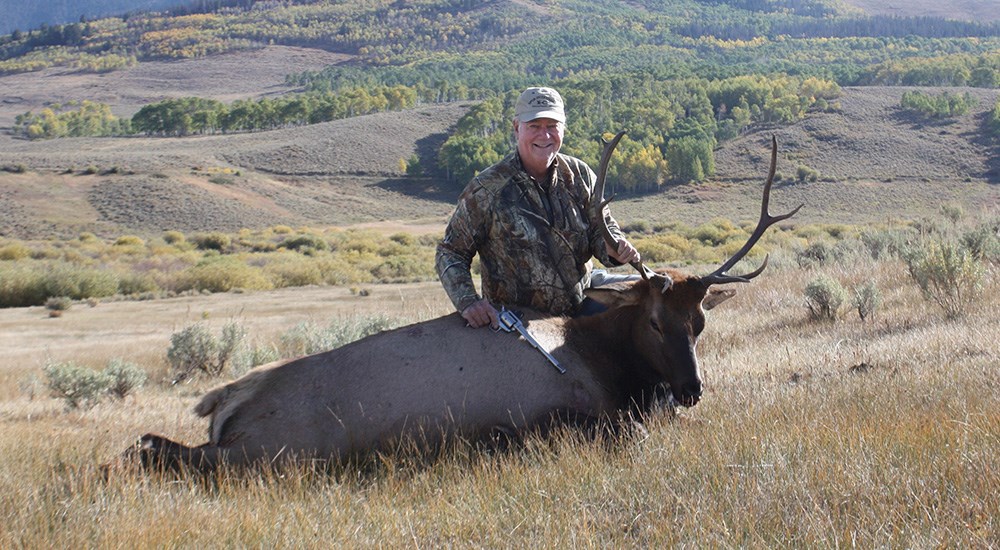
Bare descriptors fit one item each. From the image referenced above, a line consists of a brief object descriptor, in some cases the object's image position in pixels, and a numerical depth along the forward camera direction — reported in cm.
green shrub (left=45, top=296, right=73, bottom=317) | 2492
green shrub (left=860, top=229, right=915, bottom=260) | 1809
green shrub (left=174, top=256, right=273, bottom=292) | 3331
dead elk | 540
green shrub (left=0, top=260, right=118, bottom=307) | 2881
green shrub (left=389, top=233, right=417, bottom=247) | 5642
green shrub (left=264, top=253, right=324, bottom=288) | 3599
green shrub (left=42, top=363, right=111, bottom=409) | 952
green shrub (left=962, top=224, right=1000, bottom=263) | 1350
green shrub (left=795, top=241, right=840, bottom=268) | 1971
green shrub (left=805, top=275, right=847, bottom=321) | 1117
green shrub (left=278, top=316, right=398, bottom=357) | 1174
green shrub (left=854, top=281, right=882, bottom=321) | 1086
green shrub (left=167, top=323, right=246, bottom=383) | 1194
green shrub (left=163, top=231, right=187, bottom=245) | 5537
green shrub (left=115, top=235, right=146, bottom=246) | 5253
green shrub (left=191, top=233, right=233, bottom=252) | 5255
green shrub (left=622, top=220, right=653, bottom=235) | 6017
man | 636
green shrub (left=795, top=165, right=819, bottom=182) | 8569
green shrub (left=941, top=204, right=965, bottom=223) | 2504
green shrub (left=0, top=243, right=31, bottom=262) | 4169
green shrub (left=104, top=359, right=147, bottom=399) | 1018
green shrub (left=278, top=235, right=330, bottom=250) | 5134
